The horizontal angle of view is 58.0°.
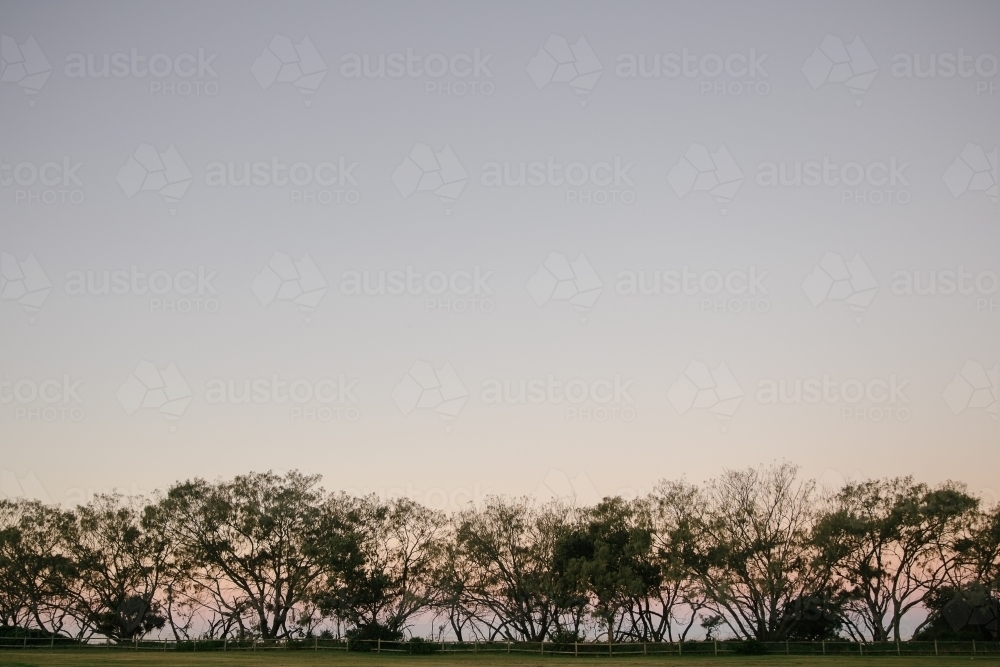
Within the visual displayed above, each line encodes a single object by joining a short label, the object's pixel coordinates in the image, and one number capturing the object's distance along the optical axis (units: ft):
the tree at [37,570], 227.40
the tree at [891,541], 209.15
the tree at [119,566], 227.61
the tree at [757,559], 212.84
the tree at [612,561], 209.97
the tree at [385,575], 221.25
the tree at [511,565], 224.94
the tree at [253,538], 224.20
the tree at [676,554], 217.77
